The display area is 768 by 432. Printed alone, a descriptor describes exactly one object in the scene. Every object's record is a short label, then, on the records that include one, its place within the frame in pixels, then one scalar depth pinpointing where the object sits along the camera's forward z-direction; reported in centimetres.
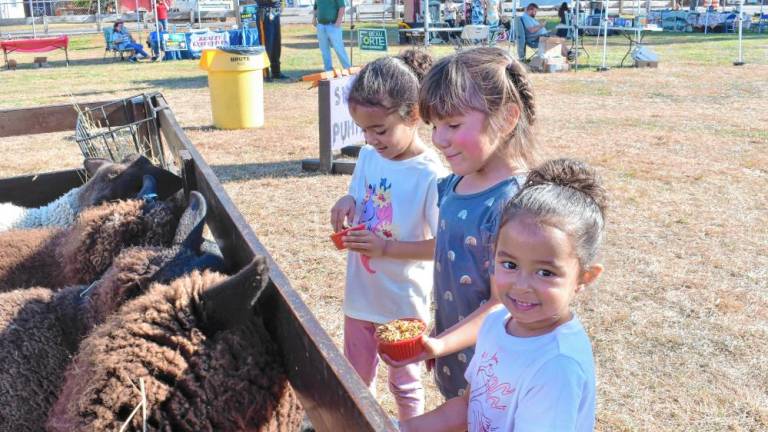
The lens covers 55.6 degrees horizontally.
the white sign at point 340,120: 823
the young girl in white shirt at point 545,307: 164
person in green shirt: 1512
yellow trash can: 1052
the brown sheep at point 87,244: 282
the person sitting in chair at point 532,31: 2111
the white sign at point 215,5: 3335
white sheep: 330
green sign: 1523
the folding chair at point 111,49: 2383
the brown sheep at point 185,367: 171
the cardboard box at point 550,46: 1900
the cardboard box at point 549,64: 1862
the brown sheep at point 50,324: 215
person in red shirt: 2402
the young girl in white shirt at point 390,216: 264
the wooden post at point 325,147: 802
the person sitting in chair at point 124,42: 2369
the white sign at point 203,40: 2348
